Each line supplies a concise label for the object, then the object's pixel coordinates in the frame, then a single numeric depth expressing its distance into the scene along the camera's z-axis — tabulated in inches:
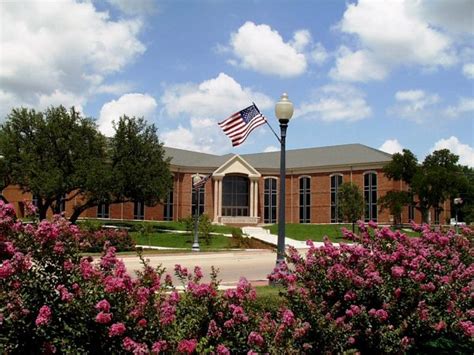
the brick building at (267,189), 2492.6
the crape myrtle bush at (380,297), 251.3
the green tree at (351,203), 1951.3
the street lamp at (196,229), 1211.9
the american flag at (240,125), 632.4
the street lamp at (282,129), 513.0
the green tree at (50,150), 1594.5
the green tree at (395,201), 2178.9
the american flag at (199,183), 1201.2
